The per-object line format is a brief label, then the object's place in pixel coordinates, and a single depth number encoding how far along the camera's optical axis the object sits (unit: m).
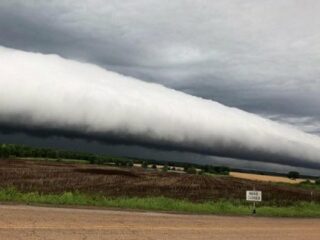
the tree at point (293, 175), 174.26
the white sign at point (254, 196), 29.44
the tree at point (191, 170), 142.90
